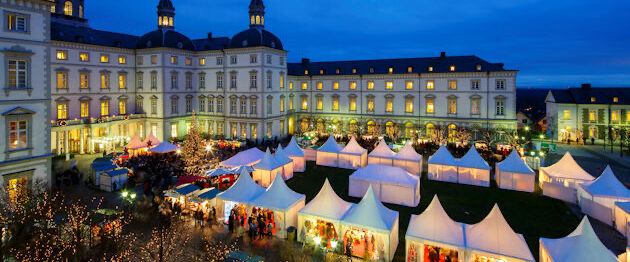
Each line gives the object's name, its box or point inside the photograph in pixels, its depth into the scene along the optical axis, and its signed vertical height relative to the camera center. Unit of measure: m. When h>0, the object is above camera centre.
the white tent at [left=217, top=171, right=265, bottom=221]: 16.39 -3.31
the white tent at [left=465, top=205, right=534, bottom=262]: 11.16 -3.88
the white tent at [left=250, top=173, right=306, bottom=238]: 15.12 -3.50
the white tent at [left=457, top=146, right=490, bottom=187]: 22.77 -2.90
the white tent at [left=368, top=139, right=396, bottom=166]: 26.17 -2.21
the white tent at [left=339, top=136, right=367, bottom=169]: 27.42 -2.37
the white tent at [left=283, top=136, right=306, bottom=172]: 26.44 -2.25
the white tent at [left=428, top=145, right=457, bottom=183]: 23.81 -2.82
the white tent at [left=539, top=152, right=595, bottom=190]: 20.12 -2.80
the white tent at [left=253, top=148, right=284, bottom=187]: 22.33 -2.83
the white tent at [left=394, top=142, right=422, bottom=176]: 25.12 -2.45
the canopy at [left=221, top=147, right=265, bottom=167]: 23.69 -2.29
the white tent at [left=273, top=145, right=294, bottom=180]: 23.81 -2.53
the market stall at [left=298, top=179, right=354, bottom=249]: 14.05 -3.81
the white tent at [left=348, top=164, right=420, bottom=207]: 18.98 -3.25
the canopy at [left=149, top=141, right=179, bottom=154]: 28.90 -1.86
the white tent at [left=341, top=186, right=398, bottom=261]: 12.98 -3.90
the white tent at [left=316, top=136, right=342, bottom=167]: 28.28 -2.25
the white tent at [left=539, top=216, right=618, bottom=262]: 9.95 -3.69
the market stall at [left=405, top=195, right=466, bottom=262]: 12.02 -3.92
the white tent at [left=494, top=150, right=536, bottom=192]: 21.58 -3.03
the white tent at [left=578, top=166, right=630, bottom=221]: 16.53 -3.23
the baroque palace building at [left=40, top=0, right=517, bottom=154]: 34.19 +4.65
